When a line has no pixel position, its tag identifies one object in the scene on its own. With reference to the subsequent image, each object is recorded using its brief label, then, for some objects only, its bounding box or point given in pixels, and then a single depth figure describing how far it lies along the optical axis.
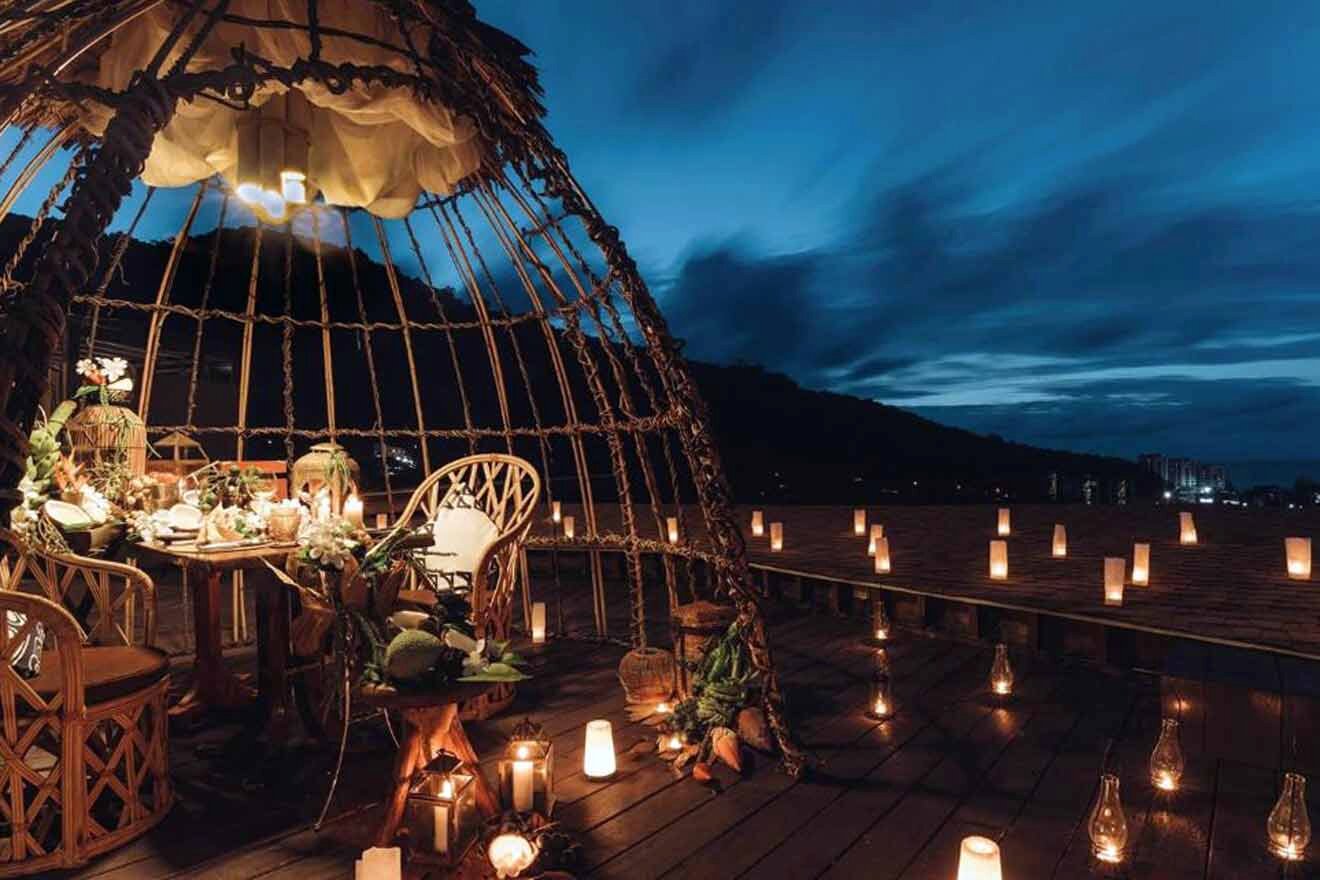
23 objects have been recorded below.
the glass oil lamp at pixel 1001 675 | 3.94
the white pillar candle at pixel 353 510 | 3.82
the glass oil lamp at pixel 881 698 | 3.72
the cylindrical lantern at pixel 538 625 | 5.02
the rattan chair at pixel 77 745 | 2.44
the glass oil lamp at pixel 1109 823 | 2.33
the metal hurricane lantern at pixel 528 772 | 2.57
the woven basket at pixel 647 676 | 3.74
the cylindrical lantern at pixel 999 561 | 4.83
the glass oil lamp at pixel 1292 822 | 2.33
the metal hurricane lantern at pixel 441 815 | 2.41
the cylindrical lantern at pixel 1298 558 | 4.50
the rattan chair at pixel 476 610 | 2.48
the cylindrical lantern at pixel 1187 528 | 6.08
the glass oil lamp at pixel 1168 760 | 2.85
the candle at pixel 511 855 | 2.27
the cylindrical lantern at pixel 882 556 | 5.05
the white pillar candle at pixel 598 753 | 3.04
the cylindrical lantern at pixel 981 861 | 1.96
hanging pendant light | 3.23
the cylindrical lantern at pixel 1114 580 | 4.04
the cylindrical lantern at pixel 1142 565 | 4.60
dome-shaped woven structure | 1.49
